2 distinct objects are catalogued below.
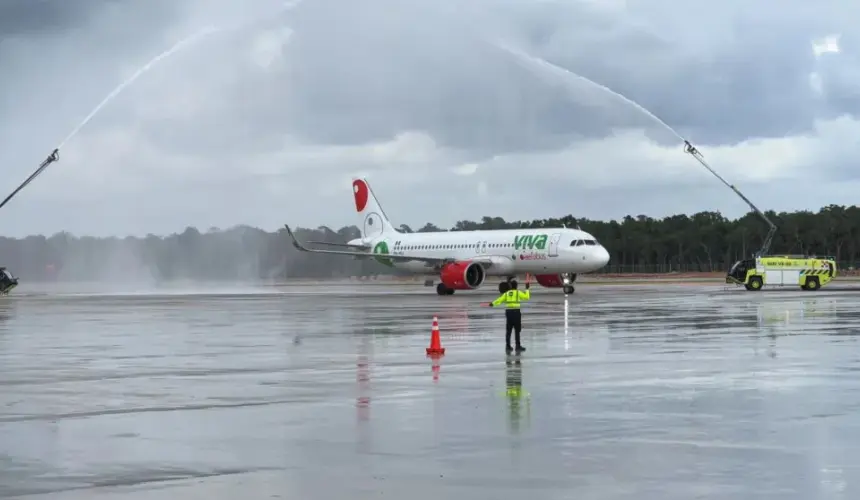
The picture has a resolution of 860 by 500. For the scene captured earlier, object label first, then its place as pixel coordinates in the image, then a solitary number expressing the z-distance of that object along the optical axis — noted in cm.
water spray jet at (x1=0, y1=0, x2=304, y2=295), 9163
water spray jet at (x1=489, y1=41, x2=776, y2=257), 9011
